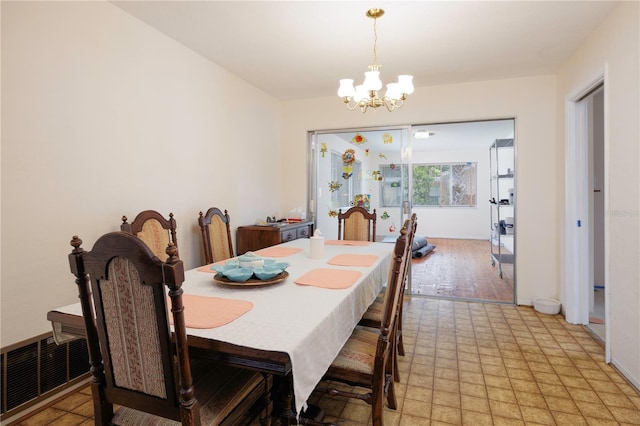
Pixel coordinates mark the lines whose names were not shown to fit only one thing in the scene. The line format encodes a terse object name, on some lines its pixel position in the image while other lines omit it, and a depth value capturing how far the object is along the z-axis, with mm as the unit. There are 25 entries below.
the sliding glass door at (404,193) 4266
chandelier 2424
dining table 1095
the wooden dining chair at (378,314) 1994
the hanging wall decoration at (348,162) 4523
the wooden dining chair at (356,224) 3480
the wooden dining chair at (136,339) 997
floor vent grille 1827
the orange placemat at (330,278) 1724
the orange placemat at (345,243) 3076
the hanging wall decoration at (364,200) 4500
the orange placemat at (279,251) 2607
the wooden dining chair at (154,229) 2344
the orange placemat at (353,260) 2234
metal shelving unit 5238
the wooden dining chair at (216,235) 2908
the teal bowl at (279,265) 1848
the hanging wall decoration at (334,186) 4645
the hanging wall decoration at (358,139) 4445
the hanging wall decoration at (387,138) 4285
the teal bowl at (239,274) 1698
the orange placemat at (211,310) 1237
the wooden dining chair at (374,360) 1469
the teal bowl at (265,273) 1730
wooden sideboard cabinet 3605
